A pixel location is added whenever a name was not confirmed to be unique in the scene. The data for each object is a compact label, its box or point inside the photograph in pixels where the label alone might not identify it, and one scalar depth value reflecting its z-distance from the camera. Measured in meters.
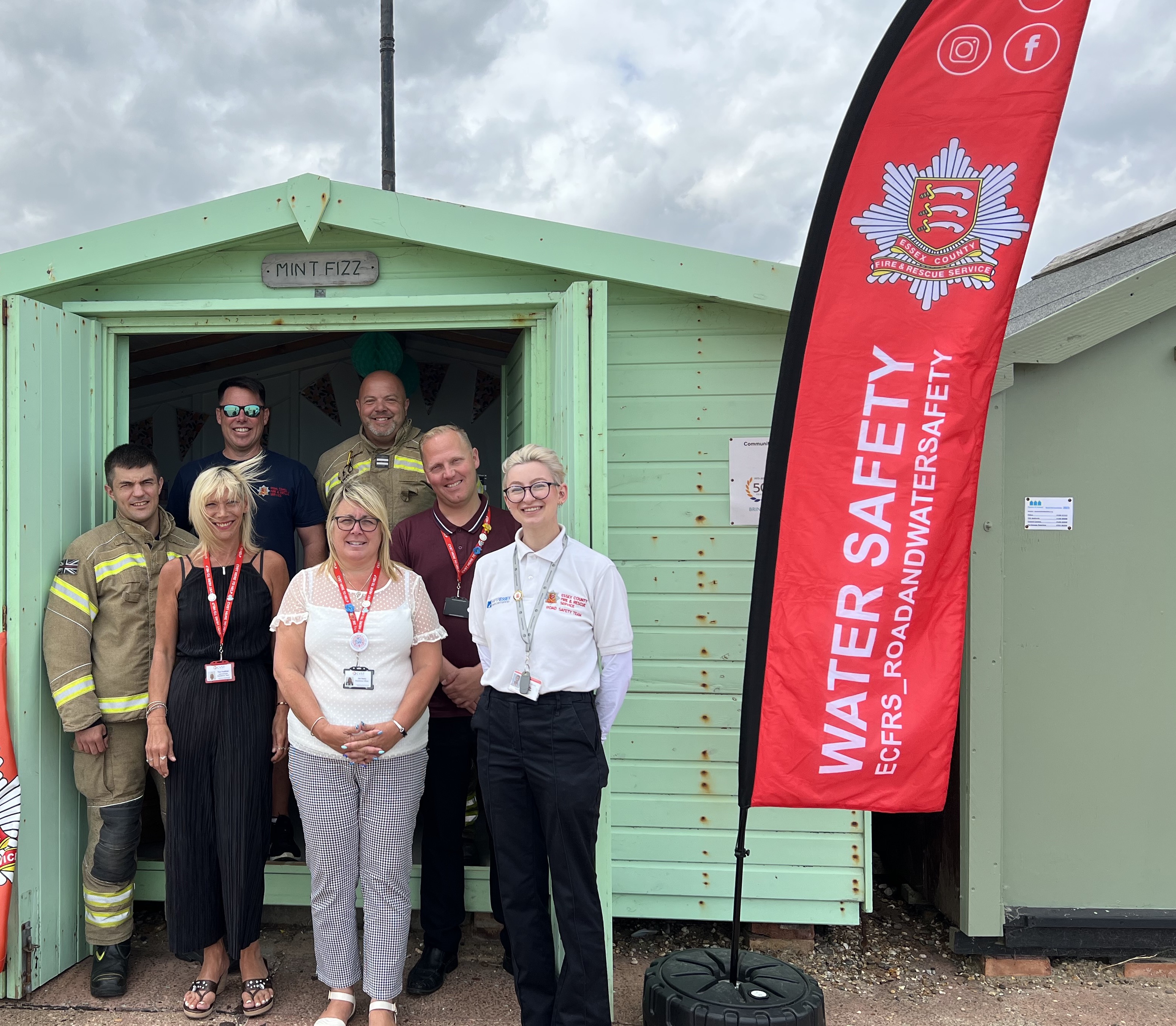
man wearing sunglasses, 3.47
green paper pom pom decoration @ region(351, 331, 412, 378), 4.59
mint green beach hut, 3.25
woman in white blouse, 2.71
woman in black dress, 2.86
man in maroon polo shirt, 3.07
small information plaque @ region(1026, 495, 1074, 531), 3.32
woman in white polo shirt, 2.53
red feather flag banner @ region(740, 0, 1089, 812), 2.43
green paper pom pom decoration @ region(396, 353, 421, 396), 4.89
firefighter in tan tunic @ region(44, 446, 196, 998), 3.04
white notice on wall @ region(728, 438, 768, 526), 3.46
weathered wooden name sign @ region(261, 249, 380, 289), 3.36
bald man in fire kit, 3.55
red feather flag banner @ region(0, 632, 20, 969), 2.96
